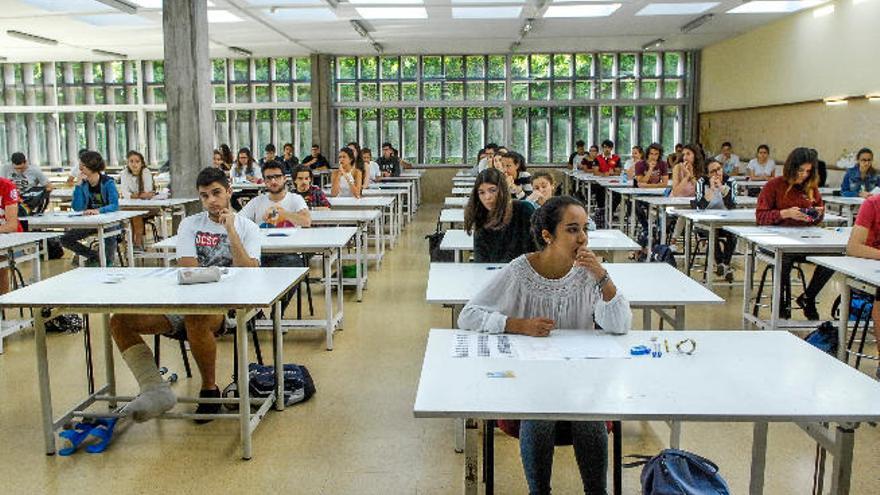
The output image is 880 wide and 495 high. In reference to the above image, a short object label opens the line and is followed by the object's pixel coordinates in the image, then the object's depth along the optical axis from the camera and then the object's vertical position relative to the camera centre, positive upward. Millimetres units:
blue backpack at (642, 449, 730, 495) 2127 -940
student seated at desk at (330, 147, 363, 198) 9125 -338
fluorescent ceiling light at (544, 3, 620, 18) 10693 +2049
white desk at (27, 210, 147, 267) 6895 -648
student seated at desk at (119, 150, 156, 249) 9609 -384
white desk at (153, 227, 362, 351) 5176 -653
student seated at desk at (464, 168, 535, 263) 4469 -426
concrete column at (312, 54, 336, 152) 16269 +1084
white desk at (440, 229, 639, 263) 5016 -634
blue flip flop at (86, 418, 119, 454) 3561 -1371
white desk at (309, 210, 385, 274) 6703 -601
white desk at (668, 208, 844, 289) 6508 -596
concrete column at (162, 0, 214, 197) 7875 +672
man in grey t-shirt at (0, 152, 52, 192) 9609 -298
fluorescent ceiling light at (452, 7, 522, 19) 11102 +2075
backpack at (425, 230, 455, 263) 6727 -924
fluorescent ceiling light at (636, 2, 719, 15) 10641 +2057
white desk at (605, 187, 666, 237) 9567 -543
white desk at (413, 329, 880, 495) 2037 -701
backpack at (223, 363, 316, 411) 4105 -1291
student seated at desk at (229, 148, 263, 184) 12117 -296
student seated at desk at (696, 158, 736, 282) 7543 -458
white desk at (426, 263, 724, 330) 3445 -671
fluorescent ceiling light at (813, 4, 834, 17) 10619 +1999
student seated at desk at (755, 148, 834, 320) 5691 -413
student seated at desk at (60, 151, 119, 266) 7699 -479
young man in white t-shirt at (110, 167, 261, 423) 3609 -843
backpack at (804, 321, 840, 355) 4434 -1119
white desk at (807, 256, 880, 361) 3932 -654
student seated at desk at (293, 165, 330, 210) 7395 -402
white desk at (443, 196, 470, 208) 8562 -591
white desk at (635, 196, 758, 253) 8086 -573
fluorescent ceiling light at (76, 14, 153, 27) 11094 +1980
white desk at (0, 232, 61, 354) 5391 -742
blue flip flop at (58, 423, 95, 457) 3549 -1364
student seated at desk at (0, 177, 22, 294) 5922 -470
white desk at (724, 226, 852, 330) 5045 -632
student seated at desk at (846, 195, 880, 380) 4414 -490
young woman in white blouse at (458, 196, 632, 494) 2805 -535
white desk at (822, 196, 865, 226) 8477 -627
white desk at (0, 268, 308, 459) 3287 -658
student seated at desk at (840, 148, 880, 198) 9180 -331
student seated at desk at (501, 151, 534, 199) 7250 -212
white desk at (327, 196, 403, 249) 8328 -581
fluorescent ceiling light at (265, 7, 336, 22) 11023 +2039
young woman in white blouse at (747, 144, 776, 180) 11984 -255
